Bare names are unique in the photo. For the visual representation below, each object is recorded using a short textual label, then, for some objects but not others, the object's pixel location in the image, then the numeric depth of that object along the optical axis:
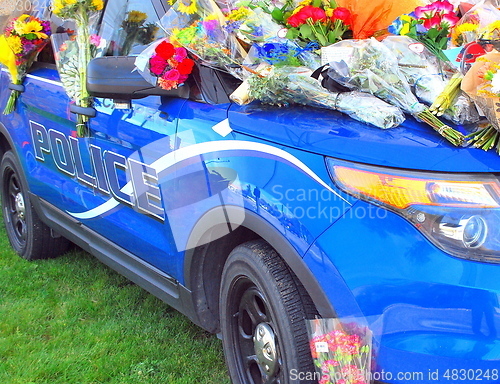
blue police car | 1.86
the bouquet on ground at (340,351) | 1.96
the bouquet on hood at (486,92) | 1.90
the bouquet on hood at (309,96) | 2.11
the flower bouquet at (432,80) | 2.09
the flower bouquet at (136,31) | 3.26
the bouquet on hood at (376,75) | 2.17
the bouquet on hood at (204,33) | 2.71
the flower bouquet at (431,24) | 2.65
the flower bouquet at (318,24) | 2.72
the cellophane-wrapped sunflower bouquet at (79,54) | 3.54
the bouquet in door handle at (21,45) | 4.25
